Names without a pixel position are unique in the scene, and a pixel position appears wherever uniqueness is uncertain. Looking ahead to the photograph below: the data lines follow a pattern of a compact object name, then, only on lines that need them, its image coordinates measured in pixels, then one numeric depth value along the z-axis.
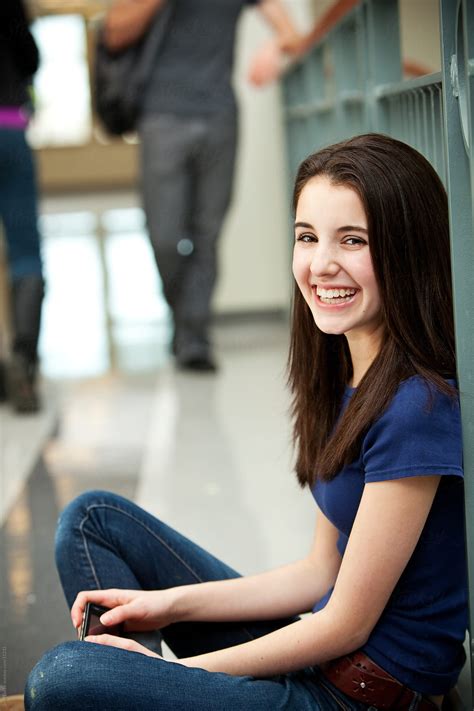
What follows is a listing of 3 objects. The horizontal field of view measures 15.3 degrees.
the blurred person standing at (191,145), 6.42
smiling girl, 1.78
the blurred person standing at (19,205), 5.60
